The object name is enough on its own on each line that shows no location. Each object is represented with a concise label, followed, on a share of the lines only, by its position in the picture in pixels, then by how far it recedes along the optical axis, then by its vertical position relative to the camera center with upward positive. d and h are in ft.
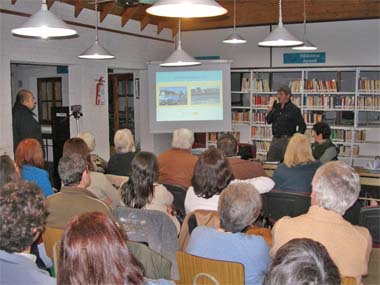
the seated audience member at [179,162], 13.96 -1.73
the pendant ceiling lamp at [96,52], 17.90 +2.18
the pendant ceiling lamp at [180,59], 16.75 +1.76
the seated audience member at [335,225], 6.87 -1.90
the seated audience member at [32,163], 12.25 -1.53
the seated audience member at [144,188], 10.28 -1.87
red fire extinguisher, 25.81 +0.93
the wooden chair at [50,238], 8.38 -2.43
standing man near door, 18.49 -0.37
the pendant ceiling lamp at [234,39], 21.13 +3.13
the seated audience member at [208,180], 10.66 -1.76
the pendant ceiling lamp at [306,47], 23.20 +3.05
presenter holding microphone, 22.27 -0.62
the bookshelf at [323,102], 26.01 +0.22
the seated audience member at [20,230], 5.68 -1.67
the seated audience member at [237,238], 7.08 -2.11
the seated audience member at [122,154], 15.15 -1.59
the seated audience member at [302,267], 4.04 -1.47
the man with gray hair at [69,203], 9.05 -1.92
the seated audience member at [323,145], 17.01 -1.52
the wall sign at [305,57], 26.89 +2.89
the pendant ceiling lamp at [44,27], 10.88 +1.98
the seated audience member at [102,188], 11.94 -2.13
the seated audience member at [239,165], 13.54 -1.78
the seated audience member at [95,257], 4.38 -1.46
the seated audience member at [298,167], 13.21 -1.81
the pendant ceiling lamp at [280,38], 14.14 +2.13
